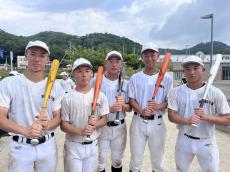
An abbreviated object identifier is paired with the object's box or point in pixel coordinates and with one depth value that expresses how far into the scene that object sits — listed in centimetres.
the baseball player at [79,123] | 238
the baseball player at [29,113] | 208
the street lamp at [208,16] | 1053
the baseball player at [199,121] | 236
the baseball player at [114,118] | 276
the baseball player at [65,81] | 704
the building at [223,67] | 2878
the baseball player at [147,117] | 275
